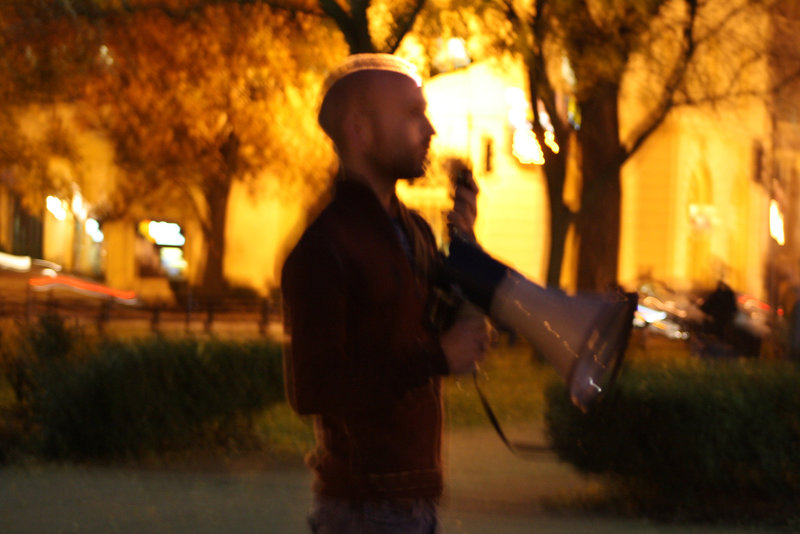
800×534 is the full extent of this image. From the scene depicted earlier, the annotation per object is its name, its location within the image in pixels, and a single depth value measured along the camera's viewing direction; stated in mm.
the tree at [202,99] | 14008
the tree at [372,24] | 11188
